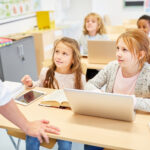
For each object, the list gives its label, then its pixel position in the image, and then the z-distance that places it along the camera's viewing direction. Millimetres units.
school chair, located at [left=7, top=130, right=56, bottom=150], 1565
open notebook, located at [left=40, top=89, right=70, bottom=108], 1347
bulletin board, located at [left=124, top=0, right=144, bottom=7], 6082
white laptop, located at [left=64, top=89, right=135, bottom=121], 1057
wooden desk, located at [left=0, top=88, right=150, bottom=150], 1005
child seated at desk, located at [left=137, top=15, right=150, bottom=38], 2988
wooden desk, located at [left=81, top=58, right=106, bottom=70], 2232
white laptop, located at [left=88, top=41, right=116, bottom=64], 2160
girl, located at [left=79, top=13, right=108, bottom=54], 3232
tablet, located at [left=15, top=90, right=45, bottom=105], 1464
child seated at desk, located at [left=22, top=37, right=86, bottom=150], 1861
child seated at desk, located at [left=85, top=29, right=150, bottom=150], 1466
